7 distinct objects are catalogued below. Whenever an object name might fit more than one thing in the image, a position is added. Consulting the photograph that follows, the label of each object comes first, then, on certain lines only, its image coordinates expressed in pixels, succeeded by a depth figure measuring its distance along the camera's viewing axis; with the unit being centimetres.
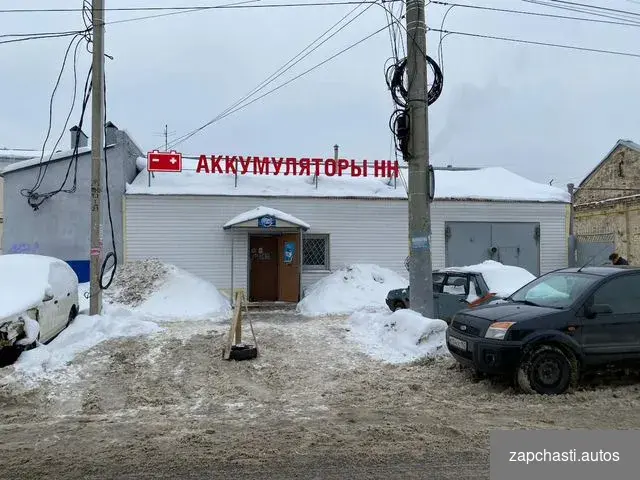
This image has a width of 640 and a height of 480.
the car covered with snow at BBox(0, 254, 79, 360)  720
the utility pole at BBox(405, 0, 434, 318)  984
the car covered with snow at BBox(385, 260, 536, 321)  1065
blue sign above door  1537
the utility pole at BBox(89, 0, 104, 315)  1066
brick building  2684
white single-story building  1603
